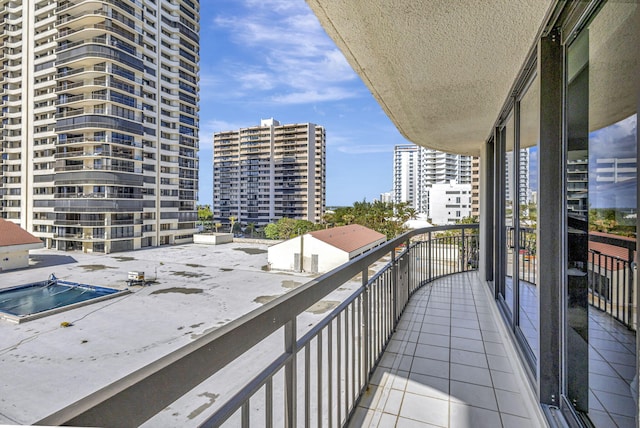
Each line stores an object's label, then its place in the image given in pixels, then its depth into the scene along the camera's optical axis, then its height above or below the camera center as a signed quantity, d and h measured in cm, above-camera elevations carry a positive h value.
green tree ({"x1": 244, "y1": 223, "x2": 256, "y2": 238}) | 4004 -203
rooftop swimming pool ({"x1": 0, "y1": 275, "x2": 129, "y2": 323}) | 1247 -355
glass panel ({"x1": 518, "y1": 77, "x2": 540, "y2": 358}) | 174 +0
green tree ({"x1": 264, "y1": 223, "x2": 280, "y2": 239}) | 3145 -174
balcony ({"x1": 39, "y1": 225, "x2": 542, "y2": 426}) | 50 -81
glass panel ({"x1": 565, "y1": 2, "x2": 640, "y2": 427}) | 100 +0
